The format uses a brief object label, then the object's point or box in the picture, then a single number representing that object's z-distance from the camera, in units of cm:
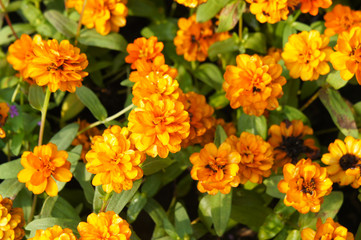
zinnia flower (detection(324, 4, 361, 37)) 80
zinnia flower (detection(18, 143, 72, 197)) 69
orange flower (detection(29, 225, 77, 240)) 65
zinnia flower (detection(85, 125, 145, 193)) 67
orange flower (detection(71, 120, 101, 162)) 80
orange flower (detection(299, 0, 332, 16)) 76
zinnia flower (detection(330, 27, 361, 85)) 72
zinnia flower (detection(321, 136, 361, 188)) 73
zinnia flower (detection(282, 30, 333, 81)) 75
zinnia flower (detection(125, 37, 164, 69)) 75
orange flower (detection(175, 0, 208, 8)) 74
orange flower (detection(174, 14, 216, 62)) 84
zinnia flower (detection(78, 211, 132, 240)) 66
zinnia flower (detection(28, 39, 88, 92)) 70
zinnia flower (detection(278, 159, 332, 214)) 69
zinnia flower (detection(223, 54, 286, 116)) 72
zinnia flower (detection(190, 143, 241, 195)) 70
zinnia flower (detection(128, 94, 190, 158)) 66
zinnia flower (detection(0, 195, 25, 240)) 69
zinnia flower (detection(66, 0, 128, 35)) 81
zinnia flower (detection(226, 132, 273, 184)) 73
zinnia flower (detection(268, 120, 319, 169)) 77
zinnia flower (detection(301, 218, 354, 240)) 68
